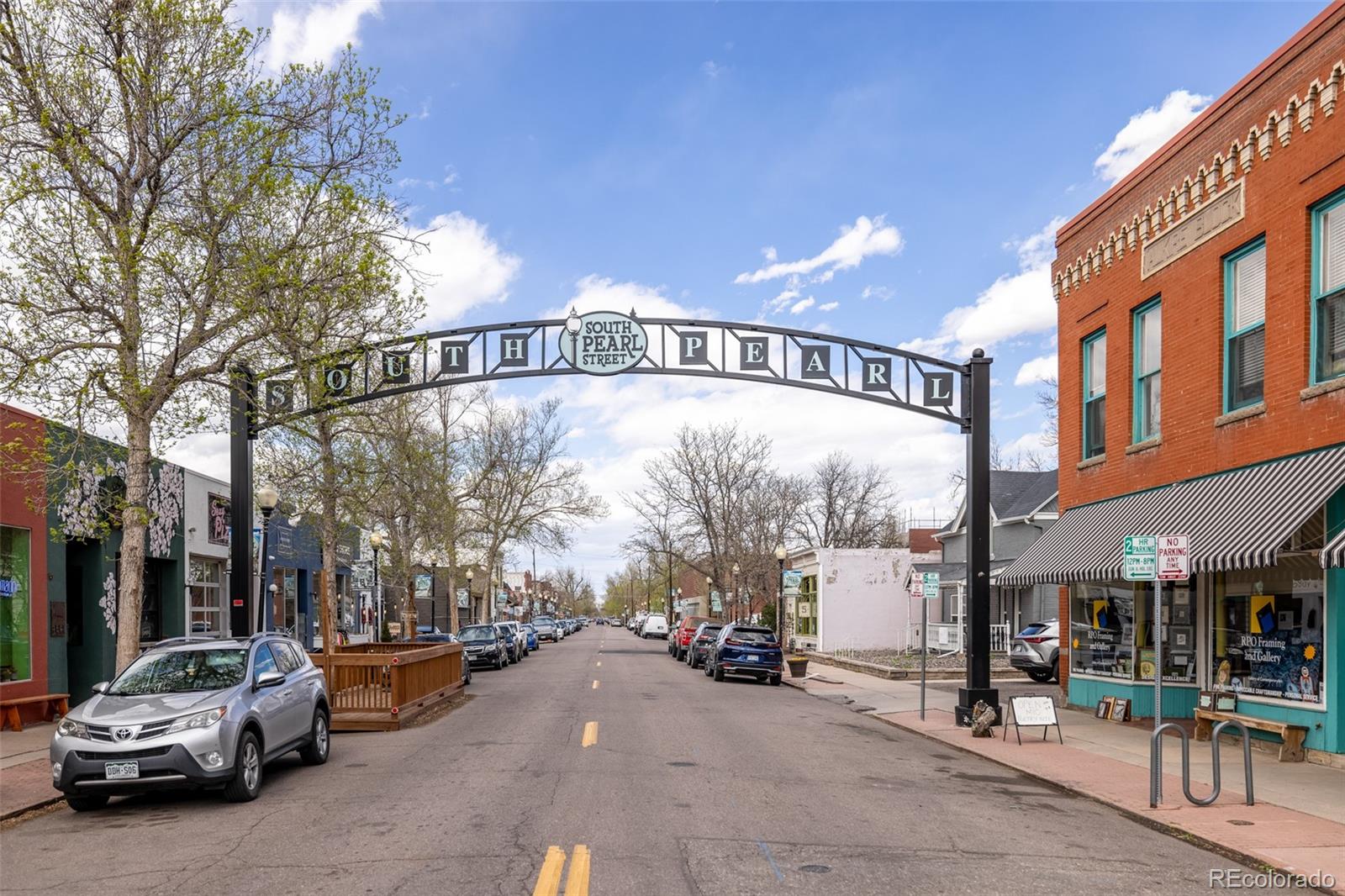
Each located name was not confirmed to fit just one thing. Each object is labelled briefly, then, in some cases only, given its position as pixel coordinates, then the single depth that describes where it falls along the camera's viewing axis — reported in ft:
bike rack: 33.42
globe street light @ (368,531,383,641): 97.50
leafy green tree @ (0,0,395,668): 43.32
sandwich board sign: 49.83
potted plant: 98.89
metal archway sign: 57.67
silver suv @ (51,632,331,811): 33.01
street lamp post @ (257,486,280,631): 68.33
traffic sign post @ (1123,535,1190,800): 34.45
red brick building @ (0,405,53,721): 55.62
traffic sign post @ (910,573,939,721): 63.10
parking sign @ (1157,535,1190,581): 35.04
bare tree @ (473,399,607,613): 165.68
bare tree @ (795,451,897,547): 203.82
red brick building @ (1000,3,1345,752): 42.70
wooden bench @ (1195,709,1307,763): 43.80
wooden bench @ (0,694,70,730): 53.57
